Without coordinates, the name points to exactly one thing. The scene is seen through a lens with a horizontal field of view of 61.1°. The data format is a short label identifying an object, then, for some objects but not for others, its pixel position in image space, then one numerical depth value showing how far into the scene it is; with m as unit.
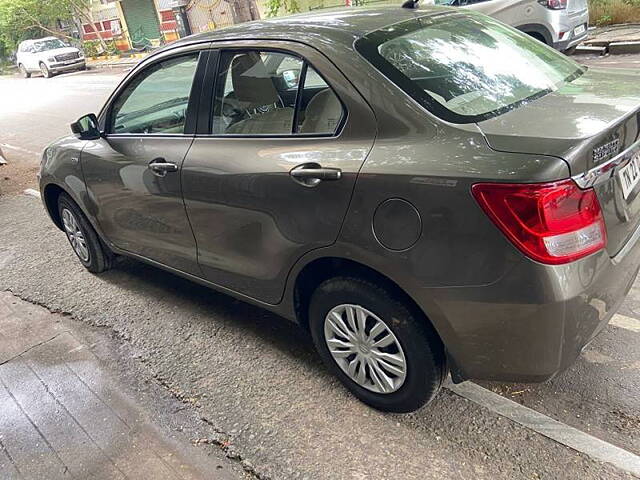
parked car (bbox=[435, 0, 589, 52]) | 8.27
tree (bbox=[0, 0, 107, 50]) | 29.45
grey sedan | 1.85
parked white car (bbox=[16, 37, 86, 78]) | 23.83
